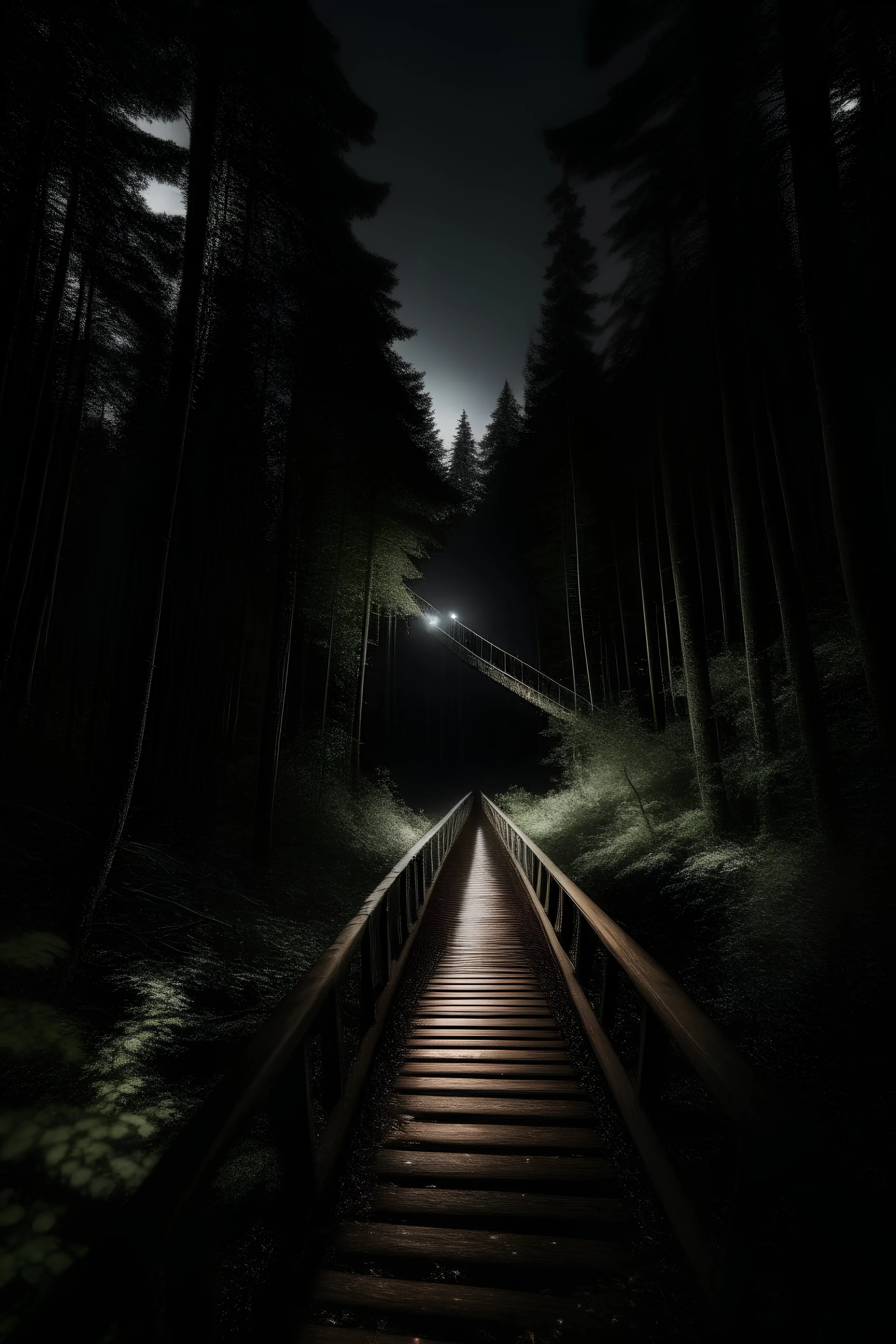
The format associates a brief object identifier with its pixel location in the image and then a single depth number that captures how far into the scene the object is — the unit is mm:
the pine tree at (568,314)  15031
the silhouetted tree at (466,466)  36312
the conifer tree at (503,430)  32688
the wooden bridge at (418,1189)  1119
